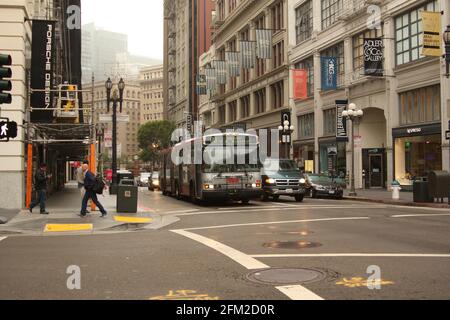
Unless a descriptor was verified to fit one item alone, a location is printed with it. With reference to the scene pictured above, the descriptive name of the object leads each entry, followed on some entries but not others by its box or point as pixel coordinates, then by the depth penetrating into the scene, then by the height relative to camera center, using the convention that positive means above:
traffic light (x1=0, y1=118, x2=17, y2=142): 14.31 +1.20
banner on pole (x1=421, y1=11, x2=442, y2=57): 26.25 +6.83
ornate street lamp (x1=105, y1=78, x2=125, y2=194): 29.31 +2.68
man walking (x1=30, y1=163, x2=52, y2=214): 17.39 -0.45
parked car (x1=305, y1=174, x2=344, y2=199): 28.34 -0.94
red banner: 43.33 +7.21
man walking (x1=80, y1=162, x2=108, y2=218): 16.78 -0.58
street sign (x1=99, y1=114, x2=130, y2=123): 26.00 +2.72
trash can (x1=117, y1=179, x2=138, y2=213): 18.08 -0.92
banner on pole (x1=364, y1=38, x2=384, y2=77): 32.62 +7.13
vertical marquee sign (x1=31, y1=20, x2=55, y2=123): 19.94 +4.16
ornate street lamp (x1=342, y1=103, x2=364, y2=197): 28.73 +3.10
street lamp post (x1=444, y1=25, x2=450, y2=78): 22.61 +5.43
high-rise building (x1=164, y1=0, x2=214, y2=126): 92.50 +23.05
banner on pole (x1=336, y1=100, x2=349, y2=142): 37.69 +3.40
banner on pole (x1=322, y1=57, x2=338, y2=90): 38.50 +7.13
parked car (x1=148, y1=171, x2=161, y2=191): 44.91 -0.95
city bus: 21.77 +0.11
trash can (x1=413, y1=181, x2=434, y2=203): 21.92 -0.98
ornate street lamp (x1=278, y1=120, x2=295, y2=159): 41.45 +3.05
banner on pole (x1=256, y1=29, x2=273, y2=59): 47.84 +11.61
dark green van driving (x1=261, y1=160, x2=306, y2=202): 24.55 -0.56
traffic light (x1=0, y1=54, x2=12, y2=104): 13.12 +2.45
